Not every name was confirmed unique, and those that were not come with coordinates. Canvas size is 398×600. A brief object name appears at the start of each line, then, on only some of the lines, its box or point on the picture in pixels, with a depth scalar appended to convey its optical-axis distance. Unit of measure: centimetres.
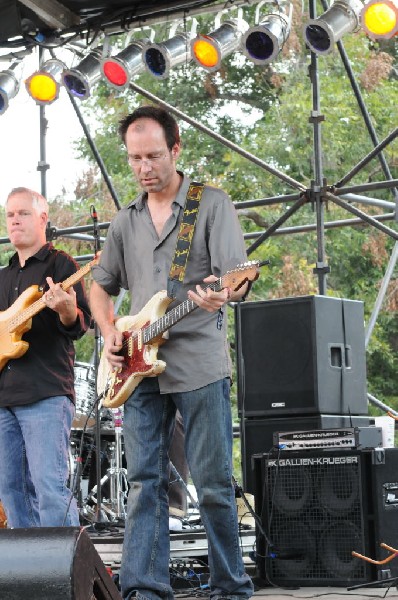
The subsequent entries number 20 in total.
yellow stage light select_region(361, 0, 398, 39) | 943
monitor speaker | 361
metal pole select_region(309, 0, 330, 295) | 1036
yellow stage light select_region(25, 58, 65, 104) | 1132
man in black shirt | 713
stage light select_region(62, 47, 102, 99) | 1108
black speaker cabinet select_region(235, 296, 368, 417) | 855
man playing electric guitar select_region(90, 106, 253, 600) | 609
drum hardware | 1264
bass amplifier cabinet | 757
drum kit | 1274
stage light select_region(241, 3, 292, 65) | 1001
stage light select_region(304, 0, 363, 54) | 972
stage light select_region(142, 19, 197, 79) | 1066
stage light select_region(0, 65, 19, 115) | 1169
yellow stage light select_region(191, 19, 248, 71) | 1051
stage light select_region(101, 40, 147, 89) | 1086
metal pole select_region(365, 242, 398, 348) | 1202
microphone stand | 902
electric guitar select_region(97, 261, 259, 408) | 607
